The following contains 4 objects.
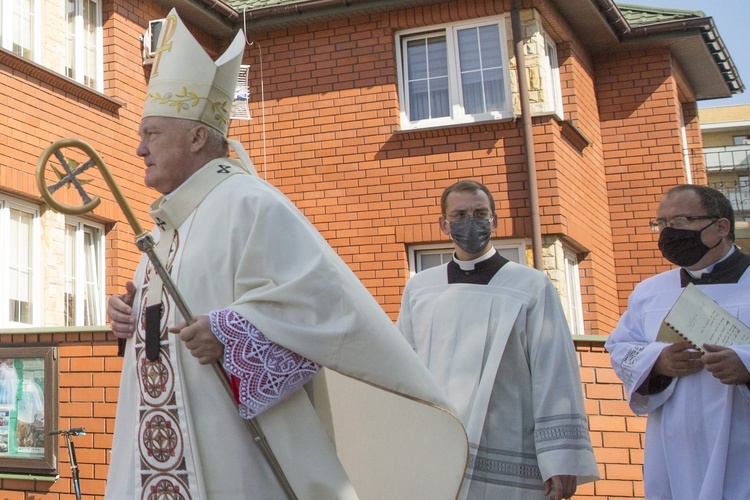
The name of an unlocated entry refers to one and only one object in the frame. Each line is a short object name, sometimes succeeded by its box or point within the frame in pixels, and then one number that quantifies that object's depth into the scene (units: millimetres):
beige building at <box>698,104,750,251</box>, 34728
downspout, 11406
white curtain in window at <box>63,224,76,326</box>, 10430
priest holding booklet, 3828
